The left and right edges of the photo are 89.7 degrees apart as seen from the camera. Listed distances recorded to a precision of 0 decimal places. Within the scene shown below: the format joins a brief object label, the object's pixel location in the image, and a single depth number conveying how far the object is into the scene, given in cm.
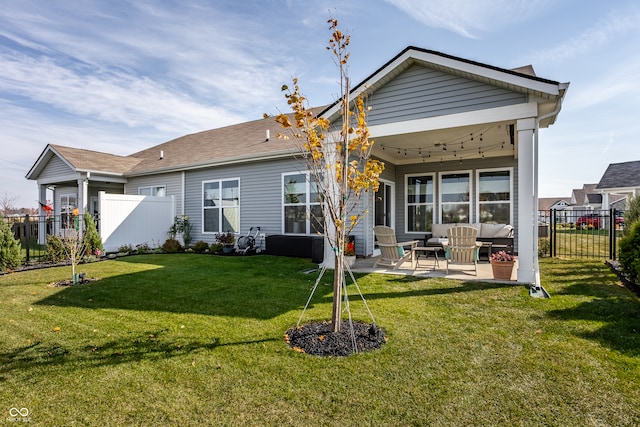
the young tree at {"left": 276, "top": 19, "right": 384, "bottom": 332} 332
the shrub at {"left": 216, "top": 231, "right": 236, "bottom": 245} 1053
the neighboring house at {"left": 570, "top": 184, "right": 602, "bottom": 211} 3531
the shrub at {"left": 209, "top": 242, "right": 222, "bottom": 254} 1059
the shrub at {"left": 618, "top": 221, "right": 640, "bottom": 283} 524
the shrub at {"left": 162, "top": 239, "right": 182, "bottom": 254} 1132
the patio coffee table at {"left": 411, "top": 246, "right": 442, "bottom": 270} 709
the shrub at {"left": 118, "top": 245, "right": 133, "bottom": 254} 1097
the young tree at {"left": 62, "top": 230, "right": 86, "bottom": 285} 629
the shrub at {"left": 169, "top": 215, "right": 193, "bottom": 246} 1233
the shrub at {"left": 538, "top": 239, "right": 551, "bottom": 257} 938
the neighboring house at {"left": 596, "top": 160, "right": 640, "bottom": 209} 1938
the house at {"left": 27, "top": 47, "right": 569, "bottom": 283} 569
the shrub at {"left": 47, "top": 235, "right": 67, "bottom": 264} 881
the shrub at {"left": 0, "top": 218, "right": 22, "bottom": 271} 760
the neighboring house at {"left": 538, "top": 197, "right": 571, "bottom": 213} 4873
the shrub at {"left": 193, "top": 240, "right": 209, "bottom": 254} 1115
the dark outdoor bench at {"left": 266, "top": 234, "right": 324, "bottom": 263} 925
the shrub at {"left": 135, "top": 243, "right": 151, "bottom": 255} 1107
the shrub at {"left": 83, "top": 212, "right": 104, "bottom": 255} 973
